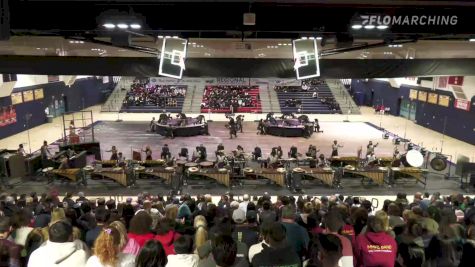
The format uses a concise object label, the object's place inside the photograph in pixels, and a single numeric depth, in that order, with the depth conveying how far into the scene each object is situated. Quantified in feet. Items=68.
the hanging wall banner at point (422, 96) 99.58
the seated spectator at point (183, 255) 12.62
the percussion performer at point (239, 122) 87.75
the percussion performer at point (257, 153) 60.73
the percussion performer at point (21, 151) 53.55
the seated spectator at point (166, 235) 15.69
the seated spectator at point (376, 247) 14.57
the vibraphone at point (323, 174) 48.11
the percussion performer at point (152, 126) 88.58
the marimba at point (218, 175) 47.65
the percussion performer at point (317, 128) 90.19
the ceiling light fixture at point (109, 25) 19.37
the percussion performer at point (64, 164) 50.19
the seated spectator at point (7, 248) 13.51
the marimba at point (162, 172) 48.32
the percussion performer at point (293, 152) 59.43
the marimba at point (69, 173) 48.88
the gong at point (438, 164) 49.49
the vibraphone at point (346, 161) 55.11
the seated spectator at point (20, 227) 17.11
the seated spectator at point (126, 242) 13.98
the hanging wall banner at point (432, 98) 93.91
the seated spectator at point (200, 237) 14.22
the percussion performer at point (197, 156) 55.86
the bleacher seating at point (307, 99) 124.47
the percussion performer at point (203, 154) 56.65
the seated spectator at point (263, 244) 12.57
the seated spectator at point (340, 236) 14.20
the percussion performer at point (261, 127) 87.40
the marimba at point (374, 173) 48.49
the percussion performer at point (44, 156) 54.54
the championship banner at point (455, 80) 75.46
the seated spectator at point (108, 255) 12.23
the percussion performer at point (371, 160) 53.72
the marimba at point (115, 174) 47.93
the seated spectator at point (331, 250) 12.84
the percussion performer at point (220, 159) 51.88
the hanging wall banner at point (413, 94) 105.81
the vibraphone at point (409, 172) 49.47
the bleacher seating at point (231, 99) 125.49
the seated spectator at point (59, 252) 12.41
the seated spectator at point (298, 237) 16.52
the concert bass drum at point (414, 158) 48.16
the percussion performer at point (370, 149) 58.40
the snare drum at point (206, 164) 50.70
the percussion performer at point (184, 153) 59.21
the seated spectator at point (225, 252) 11.59
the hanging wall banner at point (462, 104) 80.12
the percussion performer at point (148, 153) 55.23
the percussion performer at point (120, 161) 50.72
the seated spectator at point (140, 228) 15.30
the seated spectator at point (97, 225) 18.42
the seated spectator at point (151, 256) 11.76
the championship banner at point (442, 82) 87.50
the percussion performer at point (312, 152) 57.23
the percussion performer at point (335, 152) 59.67
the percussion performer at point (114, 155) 55.98
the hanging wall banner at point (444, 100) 88.12
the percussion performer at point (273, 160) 52.79
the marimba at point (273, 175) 47.88
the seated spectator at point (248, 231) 18.58
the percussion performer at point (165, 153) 57.88
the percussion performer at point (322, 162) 52.51
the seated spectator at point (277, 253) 12.11
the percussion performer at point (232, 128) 80.59
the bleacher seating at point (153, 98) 125.08
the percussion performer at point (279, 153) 55.44
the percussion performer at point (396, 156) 53.50
